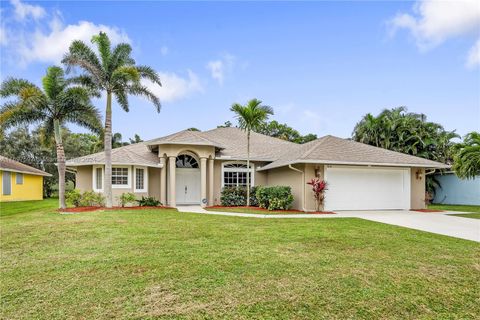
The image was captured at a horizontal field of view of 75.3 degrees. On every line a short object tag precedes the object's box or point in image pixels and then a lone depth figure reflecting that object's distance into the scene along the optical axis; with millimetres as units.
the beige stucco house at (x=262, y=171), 16234
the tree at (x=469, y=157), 14891
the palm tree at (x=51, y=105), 15492
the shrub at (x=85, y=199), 16969
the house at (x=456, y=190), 22203
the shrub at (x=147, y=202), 17391
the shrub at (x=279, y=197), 16125
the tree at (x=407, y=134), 26781
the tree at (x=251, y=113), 16625
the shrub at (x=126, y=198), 16875
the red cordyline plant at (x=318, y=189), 15414
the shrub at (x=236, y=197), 18859
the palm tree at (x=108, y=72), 15453
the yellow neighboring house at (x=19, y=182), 25739
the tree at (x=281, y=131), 39469
